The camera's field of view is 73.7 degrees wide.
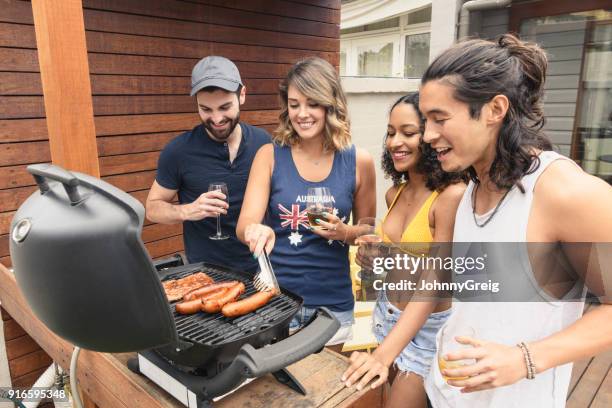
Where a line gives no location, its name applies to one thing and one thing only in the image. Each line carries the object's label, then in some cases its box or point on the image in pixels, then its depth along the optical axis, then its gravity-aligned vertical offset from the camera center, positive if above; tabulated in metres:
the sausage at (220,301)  1.39 -0.63
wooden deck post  1.55 +0.13
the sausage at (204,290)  1.46 -0.62
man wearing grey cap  2.56 -0.33
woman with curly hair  1.83 -0.54
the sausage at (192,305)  1.40 -0.64
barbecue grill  0.87 -0.32
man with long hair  1.12 -0.31
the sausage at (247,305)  1.36 -0.63
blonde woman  2.13 -0.38
